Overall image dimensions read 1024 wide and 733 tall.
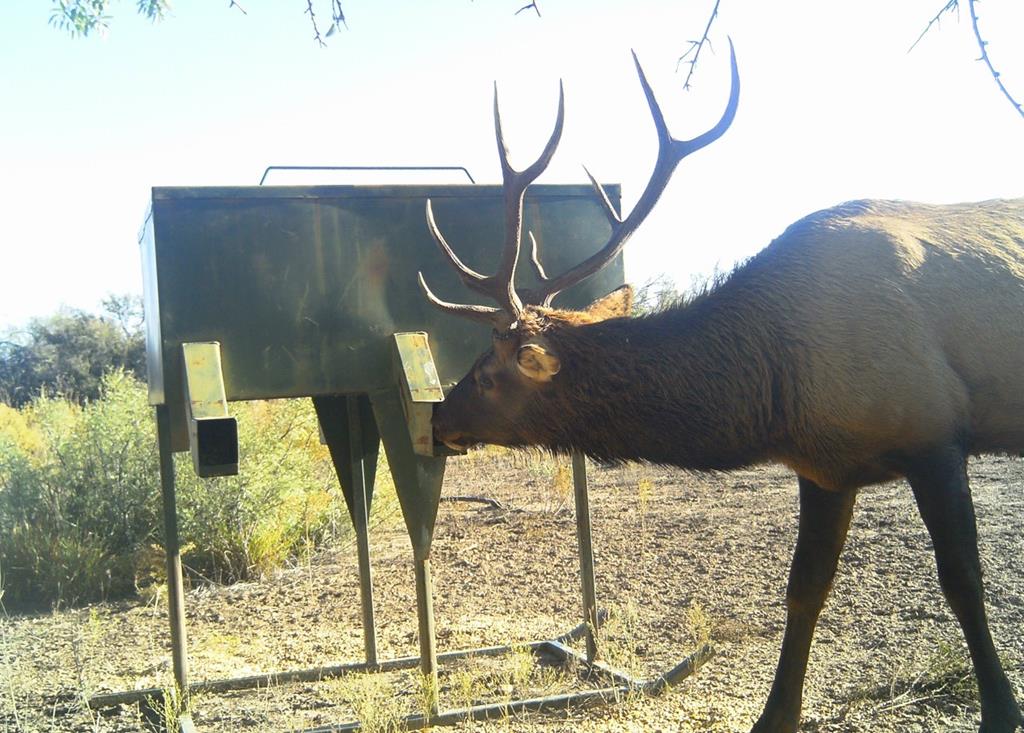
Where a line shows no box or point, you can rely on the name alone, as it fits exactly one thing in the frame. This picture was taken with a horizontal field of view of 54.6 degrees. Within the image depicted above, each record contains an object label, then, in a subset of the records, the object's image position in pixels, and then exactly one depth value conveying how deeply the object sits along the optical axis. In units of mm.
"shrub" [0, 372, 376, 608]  8836
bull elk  4395
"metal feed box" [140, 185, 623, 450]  4887
